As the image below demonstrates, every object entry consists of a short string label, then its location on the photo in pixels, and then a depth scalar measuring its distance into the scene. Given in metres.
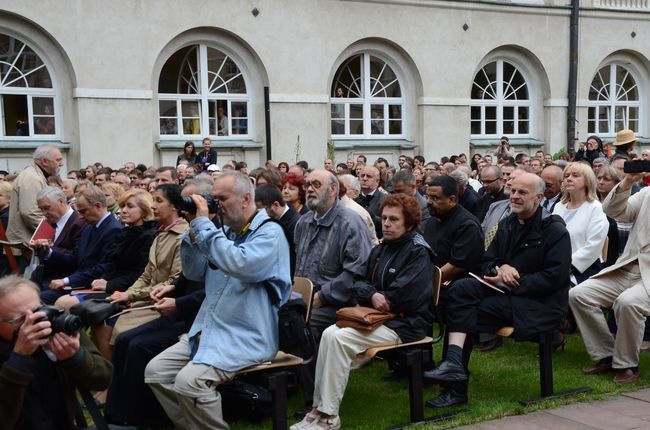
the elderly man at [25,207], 8.48
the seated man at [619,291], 6.07
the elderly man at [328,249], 5.88
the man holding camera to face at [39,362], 3.16
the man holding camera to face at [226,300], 4.51
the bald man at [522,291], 5.61
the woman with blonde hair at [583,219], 6.89
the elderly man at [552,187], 8.06
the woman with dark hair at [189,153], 16.34
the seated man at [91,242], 6.71
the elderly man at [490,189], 8.66
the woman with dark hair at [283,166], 14.78
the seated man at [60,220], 7.30
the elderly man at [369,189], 9.82
